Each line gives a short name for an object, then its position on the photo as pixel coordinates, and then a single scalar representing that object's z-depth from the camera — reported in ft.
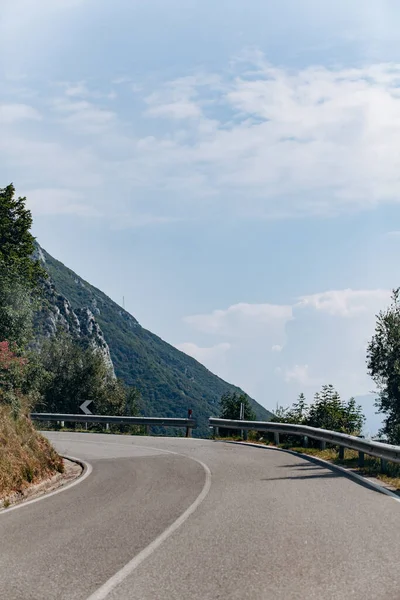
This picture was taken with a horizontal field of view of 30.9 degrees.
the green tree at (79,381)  266.36
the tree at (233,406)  168.55
